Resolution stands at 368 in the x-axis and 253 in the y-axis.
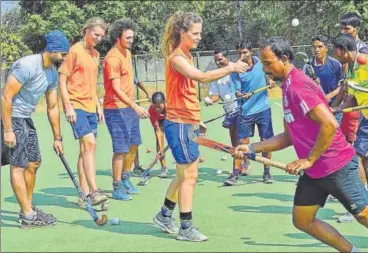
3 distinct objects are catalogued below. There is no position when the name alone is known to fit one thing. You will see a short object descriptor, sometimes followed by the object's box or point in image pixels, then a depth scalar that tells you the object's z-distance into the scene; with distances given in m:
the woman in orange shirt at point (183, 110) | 6.16
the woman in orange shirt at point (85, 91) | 7.79
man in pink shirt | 4.81
